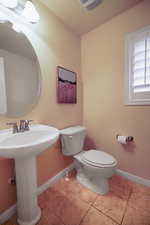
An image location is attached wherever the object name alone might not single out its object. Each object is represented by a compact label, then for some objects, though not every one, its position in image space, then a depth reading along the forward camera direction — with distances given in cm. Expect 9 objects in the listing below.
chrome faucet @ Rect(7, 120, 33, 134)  88
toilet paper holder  135
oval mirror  89
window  121
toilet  112
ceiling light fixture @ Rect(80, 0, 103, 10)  109
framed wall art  136
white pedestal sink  81
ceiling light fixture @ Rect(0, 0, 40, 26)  84
